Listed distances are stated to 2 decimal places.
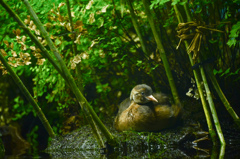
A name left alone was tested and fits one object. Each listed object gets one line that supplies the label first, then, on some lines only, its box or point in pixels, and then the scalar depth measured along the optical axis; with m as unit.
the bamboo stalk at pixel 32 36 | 4.78
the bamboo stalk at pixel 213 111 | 5.17
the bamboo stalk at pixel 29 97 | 5.84
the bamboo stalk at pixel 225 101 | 5.19
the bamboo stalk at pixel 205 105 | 5.49
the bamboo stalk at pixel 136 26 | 6.57
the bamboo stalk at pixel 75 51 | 5.72
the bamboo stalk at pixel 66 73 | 5.11
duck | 6.14
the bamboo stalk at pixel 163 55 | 5.96
